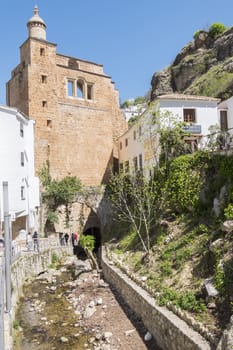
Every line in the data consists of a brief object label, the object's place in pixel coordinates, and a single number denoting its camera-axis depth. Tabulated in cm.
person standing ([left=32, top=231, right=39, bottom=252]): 2344
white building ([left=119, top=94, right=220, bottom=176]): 2586
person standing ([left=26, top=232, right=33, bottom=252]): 2294
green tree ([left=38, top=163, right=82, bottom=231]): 2897
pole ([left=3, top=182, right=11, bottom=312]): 1263
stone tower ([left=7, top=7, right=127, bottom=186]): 3169
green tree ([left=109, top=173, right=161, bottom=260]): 1926
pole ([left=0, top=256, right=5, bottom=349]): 810
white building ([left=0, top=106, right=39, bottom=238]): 2398
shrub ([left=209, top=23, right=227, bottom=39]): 4712
